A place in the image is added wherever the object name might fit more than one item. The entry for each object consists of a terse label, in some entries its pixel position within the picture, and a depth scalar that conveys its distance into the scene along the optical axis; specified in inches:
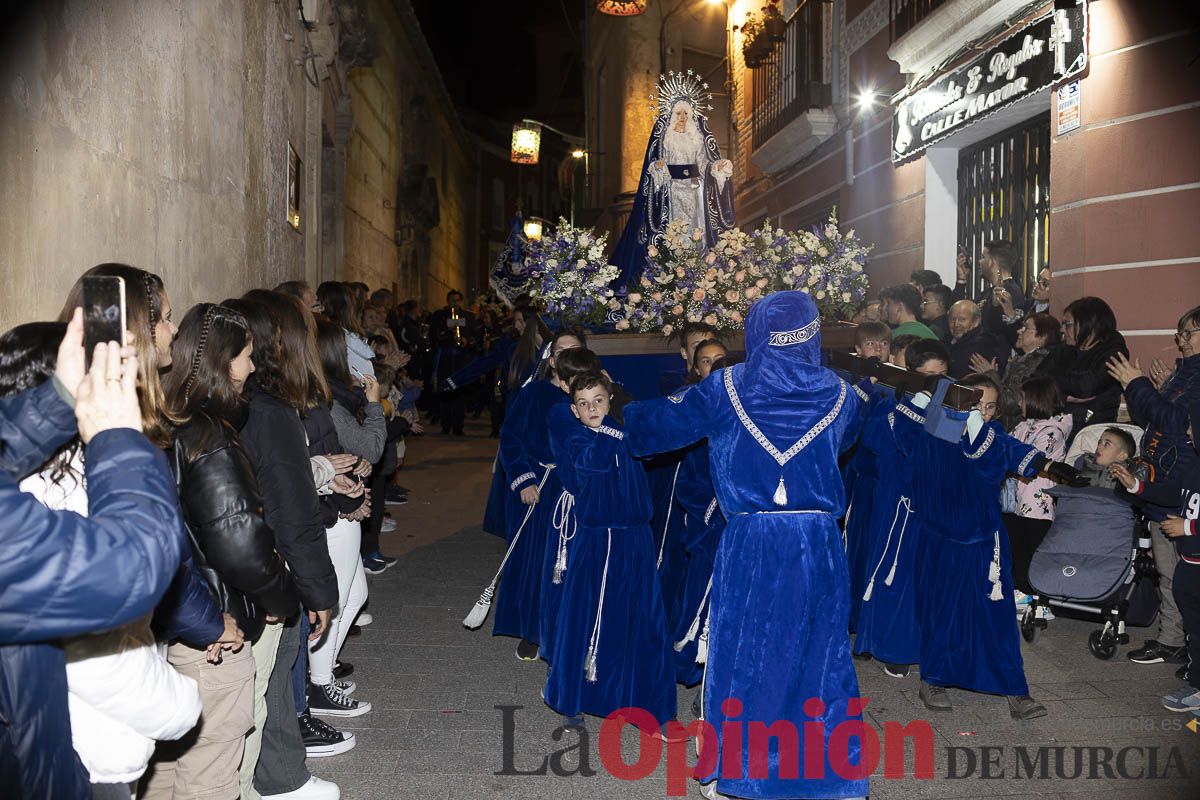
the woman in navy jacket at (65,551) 63.3
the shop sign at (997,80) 305.4
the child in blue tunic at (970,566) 197.5
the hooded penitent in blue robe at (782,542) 149.7
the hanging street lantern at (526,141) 931.3
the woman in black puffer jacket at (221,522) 114.7
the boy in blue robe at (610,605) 182.5
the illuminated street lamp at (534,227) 1137.7
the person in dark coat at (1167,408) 209.0
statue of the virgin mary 390.6
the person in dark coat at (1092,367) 262.4
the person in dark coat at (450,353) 694.5
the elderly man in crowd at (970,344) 297.1
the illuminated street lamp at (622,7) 665.0
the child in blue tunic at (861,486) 239.5
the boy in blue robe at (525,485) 226.4
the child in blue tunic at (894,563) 213.6
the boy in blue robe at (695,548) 199.3
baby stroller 233.1
